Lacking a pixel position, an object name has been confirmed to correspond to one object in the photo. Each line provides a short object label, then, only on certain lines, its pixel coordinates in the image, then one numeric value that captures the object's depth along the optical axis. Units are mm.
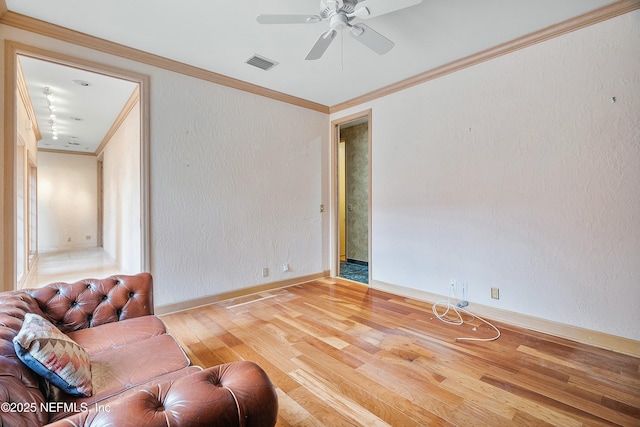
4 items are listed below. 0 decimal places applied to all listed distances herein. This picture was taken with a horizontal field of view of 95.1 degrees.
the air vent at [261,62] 3152
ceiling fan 1854
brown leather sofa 789
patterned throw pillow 1033
